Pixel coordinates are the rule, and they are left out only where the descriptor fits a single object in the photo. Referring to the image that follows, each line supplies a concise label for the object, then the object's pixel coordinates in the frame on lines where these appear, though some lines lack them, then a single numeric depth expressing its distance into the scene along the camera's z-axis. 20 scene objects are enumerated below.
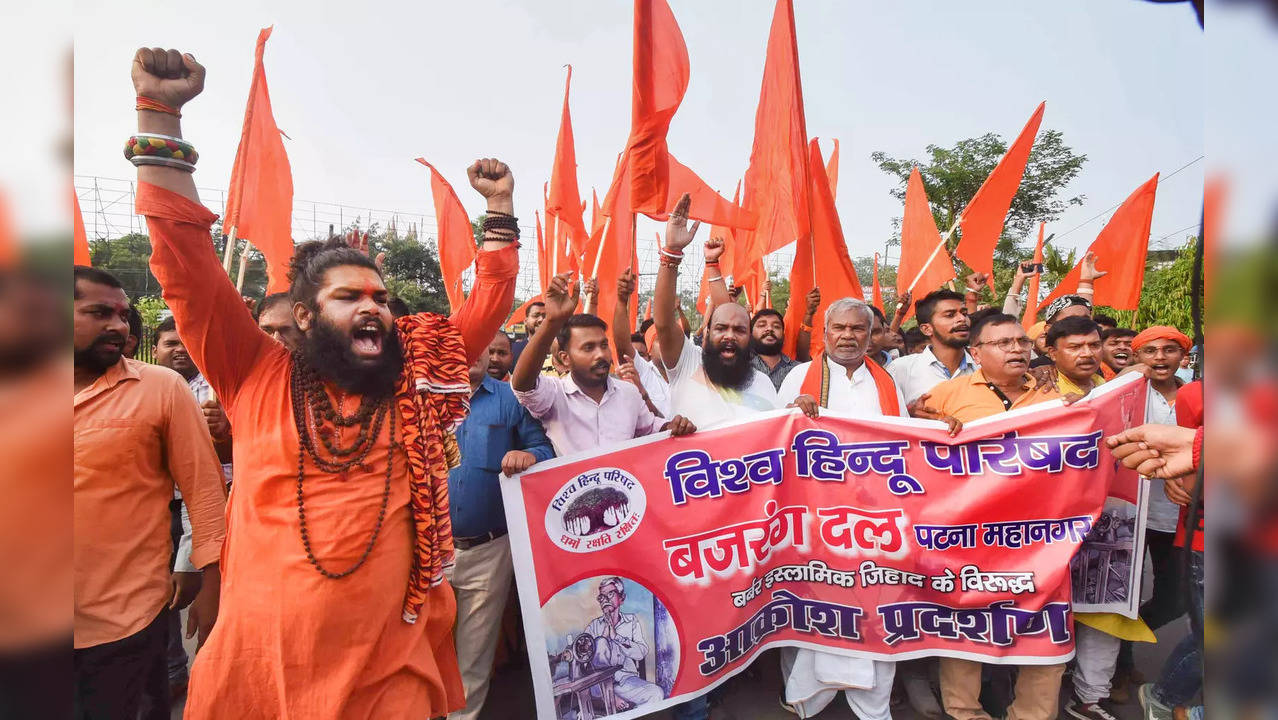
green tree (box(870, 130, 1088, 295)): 25.88
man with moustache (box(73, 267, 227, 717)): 2.10
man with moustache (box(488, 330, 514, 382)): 4.45
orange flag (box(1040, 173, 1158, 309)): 6.16
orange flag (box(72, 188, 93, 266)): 2.71
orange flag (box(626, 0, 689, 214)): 3.74
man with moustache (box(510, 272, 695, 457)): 3.25
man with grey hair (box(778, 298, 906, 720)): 3.06
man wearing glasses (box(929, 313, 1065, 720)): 3.00
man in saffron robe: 1.72
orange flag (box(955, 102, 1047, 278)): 5.55
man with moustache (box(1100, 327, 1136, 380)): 4.85
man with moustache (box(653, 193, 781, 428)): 3.66
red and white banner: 2.92
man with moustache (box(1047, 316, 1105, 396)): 3.79
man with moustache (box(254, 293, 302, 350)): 3.16
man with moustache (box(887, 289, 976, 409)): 4.57
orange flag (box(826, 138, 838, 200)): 7.29
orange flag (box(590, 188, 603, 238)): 9.30
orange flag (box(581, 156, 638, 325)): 5.04
